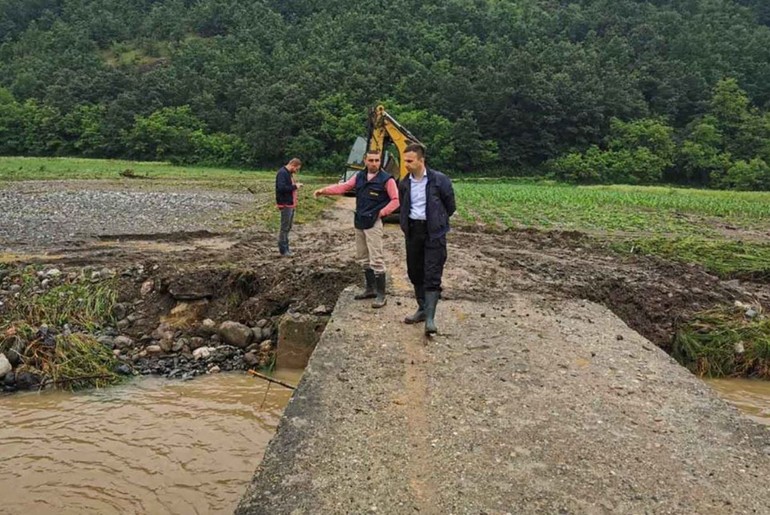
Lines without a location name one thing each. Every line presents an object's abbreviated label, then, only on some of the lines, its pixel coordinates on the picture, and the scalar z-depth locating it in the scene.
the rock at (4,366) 6.53
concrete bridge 3.33
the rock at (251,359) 7.27
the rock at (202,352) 7.33
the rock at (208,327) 7.84
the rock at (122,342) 7.47
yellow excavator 12.20
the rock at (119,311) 8.12
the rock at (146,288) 8.46
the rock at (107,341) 7.37
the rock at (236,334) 7.62
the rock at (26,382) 6.52
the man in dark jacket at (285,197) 10.48
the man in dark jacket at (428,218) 5.88
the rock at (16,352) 6.84
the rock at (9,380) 6.52
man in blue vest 6.80
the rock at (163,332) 7.66
